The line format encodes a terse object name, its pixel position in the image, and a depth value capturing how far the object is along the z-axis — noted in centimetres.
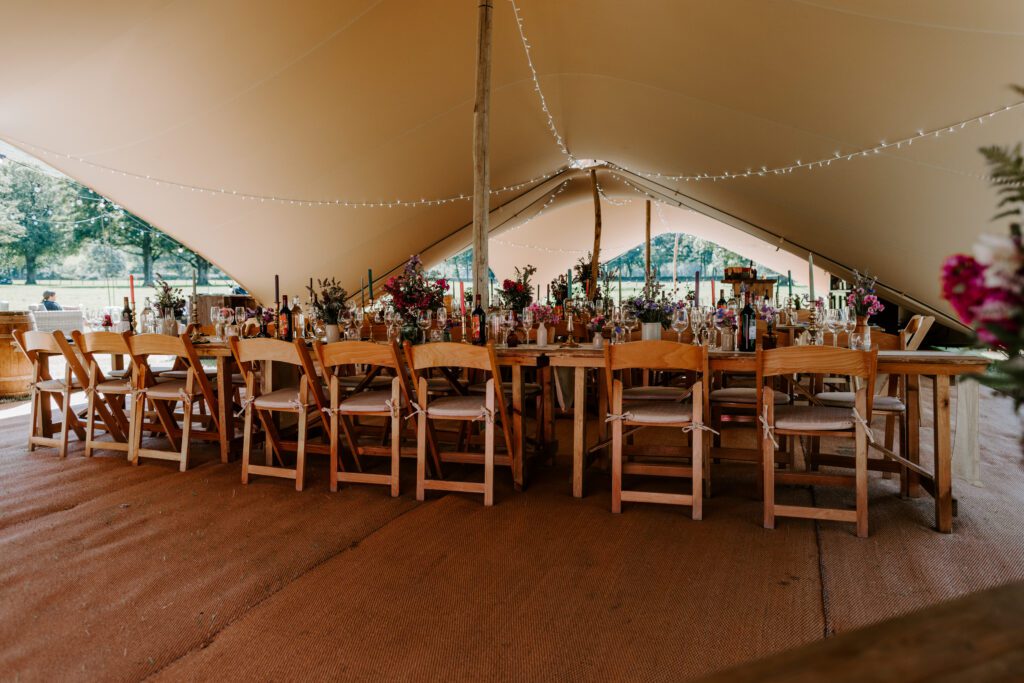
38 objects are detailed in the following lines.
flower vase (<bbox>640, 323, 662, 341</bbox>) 380
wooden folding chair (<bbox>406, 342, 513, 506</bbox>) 325
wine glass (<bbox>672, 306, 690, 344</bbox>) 387
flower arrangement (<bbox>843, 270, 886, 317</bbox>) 397
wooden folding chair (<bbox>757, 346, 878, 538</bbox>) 282
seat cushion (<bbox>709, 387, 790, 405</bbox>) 374
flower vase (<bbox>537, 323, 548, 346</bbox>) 386
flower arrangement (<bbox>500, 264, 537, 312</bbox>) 605
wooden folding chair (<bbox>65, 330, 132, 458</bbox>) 421
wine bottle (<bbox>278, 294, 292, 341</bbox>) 447
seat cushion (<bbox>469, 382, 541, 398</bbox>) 413
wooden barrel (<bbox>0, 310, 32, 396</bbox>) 733
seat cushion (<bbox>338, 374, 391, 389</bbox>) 454
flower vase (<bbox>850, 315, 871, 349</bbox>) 353
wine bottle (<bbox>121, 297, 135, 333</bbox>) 509
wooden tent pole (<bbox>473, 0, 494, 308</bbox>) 491
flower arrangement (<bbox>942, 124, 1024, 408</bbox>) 78
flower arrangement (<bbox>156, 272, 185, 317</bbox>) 531
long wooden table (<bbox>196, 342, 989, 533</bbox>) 289
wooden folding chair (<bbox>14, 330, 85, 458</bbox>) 446
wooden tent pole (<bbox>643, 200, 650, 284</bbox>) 1368
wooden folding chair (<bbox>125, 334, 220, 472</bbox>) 392
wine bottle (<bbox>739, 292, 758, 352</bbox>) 353
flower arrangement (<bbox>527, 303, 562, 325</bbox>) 418
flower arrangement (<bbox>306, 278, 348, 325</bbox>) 475
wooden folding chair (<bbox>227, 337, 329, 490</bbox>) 360
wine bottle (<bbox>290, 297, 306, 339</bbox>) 526
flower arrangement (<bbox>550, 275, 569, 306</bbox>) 840
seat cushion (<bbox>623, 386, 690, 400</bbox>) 372
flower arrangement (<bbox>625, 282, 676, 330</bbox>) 380
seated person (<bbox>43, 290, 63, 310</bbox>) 955
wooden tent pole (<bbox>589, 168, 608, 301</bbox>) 1087
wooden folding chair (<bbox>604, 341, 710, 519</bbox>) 307
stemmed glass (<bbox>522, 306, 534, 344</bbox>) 404
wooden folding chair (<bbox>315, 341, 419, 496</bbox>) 344
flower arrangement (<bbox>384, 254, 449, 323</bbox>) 410
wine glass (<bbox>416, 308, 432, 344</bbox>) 409
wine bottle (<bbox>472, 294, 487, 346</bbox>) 409
